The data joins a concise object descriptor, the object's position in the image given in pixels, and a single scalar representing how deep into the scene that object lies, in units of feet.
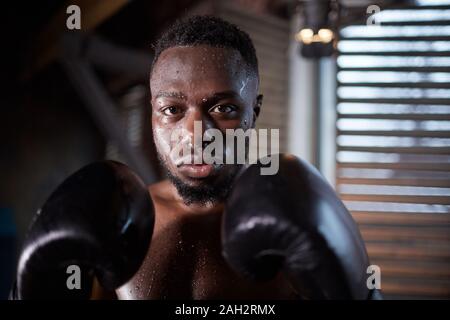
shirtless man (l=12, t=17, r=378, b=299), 2.42
